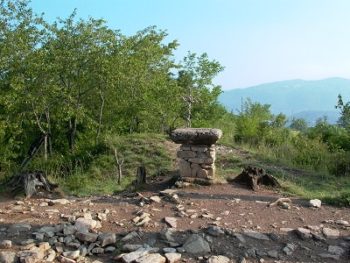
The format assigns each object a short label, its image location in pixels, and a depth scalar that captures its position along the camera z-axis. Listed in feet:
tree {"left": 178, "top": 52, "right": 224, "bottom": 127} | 76.13
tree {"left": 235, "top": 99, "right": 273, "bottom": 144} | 61.82
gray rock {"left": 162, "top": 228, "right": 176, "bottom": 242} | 18.54
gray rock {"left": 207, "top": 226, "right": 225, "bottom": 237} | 19.17
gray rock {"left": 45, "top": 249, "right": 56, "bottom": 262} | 16.54
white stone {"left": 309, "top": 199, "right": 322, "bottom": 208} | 24.32
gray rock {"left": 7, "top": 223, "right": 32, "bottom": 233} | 19.00
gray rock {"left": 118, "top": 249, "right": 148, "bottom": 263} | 16.55
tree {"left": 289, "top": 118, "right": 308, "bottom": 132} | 128.06
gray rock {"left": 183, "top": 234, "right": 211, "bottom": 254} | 17.71
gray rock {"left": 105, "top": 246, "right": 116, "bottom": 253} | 17.69
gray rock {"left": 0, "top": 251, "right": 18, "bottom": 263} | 16.24
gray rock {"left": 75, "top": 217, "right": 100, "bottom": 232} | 19.03
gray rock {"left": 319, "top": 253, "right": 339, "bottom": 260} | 18.17
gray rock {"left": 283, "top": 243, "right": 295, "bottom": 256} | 18.22
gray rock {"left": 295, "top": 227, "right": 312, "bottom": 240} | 19.74
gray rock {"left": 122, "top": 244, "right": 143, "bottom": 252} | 17.52
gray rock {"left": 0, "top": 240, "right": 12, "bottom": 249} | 17.42
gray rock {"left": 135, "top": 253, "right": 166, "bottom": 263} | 16.43
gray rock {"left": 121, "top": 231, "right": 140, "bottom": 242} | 18.45
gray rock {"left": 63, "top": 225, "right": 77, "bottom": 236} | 18.72
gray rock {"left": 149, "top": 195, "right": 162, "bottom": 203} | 23.97
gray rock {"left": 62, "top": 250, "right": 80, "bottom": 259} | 16.87
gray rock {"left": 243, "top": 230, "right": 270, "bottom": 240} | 19.31
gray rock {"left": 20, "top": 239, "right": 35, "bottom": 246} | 17.68
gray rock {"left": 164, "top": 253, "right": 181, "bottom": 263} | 16.76
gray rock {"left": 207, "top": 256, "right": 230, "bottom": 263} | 16.92
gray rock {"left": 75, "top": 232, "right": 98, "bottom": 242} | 18.29
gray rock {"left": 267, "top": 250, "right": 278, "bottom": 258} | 17.85
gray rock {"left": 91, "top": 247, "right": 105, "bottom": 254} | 17.53
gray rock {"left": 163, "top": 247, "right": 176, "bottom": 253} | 17.40
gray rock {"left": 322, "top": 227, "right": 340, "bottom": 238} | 20.23
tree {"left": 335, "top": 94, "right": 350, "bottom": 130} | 45.39
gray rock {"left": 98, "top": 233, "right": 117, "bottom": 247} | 18.04
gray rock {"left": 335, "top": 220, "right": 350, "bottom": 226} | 21.56
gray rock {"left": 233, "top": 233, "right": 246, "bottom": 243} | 18.85
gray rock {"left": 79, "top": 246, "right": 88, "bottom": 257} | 17.21
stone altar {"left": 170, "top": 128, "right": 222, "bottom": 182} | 28.19
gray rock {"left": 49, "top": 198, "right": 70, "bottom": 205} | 23.46
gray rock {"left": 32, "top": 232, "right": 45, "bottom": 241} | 18.17
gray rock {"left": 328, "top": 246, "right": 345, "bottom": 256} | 18.58
